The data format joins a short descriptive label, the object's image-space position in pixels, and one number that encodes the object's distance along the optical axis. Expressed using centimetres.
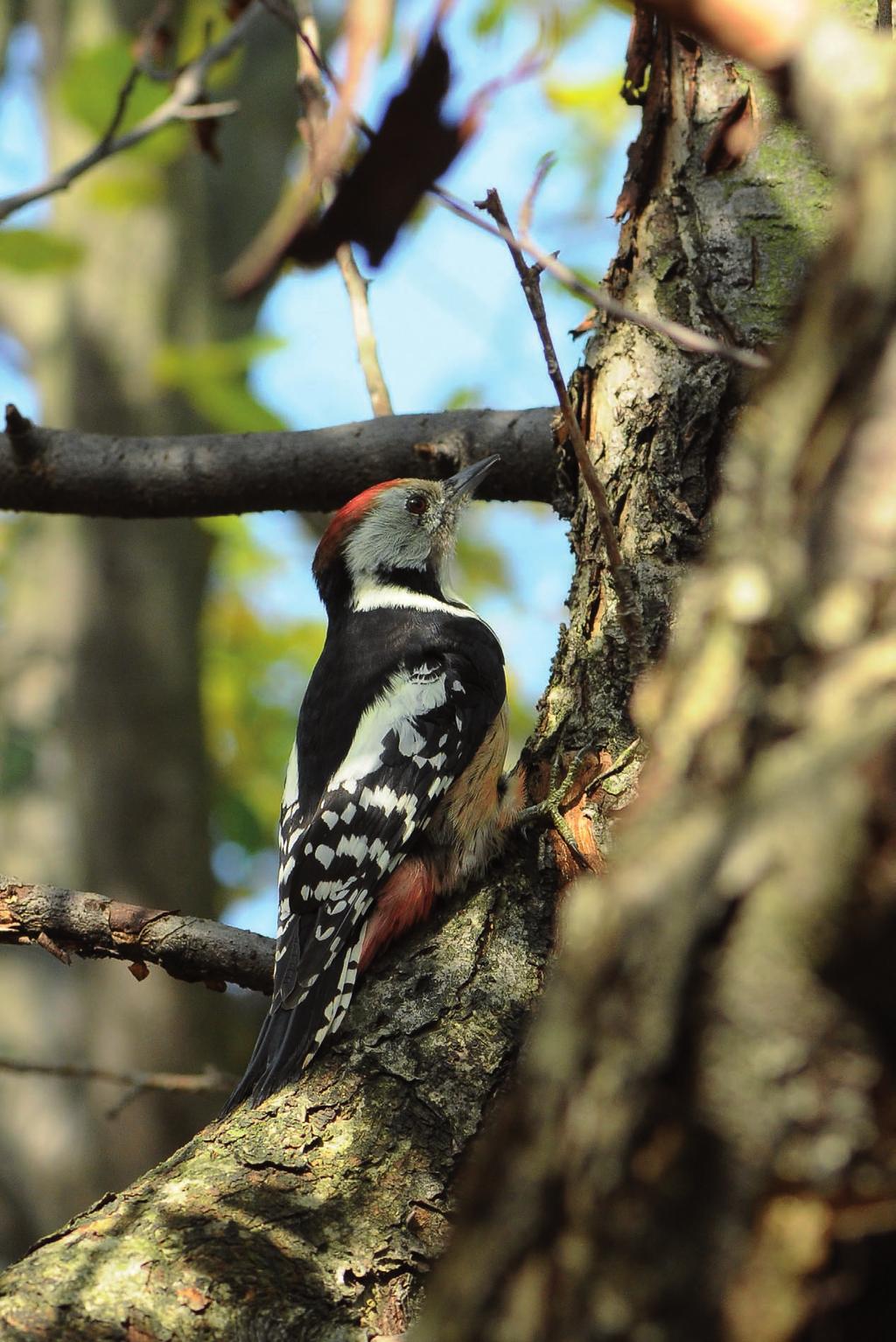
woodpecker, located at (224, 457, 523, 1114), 583
